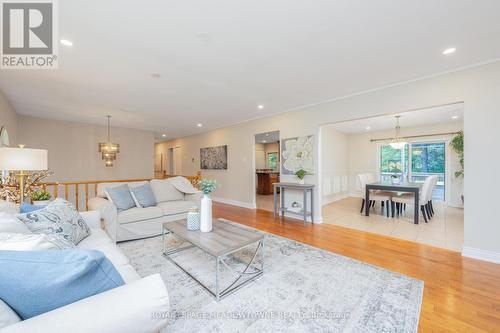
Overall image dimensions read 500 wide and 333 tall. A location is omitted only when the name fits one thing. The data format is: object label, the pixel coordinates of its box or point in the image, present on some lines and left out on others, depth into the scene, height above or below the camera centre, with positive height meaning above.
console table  4.18 -0.57
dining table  4.02 -0.48
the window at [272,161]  9.62 +0.23
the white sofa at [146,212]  3.02 -0.72
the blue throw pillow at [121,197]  3.26 -0.48
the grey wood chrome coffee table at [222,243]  1.91 -0.75
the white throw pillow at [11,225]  1.24 -0.36
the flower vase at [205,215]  2.34 -0.55
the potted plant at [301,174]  4.40 -0.18
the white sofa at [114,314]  0.72 -0.56
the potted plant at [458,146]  5.00 +0.46
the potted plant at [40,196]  2.90 -0.41
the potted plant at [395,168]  6.44 -0.09
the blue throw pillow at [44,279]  0.78 -0.43
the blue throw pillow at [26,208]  1.89 -0.38
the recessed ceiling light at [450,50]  2.28 +1.27
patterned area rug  1.56 -1.18
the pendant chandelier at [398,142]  5.35 +0.59
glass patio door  5.96 +0.09
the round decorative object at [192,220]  2.42 -0.63
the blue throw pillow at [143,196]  3.49 -0.50
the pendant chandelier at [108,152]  5.71 +0.41
